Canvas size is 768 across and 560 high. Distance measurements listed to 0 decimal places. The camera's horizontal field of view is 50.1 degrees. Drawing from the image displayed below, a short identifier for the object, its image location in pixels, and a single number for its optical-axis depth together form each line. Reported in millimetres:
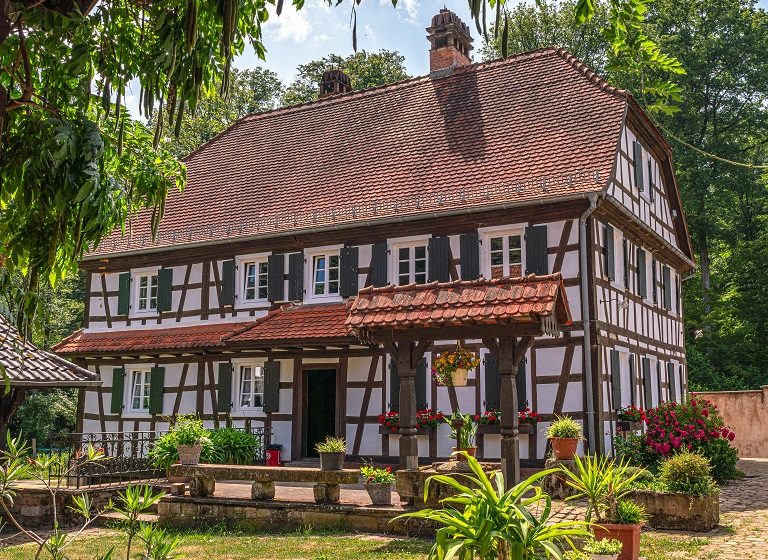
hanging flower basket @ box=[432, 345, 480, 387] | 11688
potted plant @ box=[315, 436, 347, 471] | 11227
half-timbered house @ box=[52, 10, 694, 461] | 15852
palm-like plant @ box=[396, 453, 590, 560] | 5117
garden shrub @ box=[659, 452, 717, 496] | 10784
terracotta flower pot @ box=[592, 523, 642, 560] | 7746
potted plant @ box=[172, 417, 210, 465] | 13258
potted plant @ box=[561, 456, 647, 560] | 7705
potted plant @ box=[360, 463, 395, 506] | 10930
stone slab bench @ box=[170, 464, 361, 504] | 11172
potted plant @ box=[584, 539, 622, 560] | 6549
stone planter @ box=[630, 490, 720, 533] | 10727
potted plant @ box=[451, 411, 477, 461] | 11190
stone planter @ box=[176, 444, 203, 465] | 13227
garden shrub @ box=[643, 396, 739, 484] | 14914
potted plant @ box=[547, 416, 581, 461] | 12961
